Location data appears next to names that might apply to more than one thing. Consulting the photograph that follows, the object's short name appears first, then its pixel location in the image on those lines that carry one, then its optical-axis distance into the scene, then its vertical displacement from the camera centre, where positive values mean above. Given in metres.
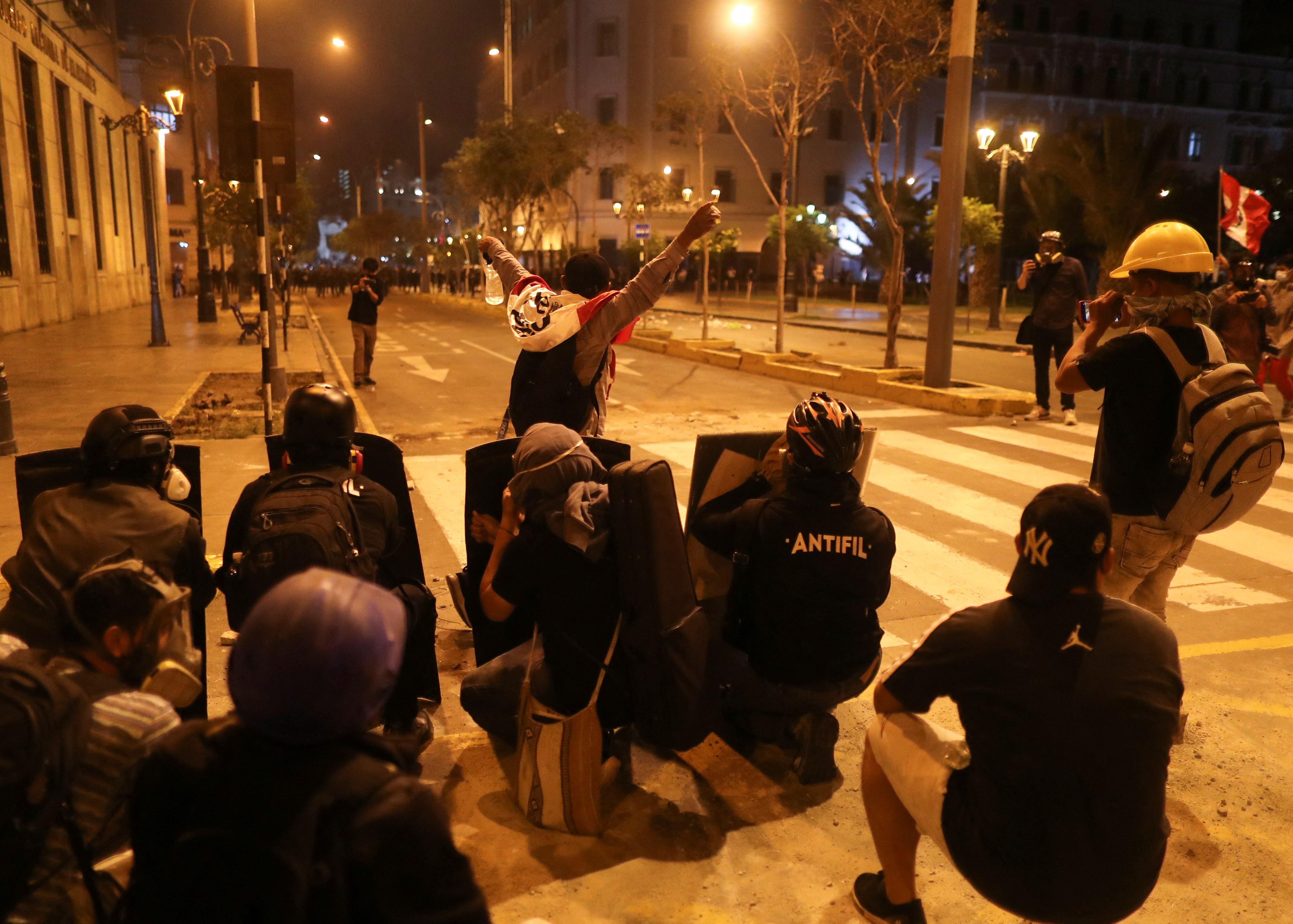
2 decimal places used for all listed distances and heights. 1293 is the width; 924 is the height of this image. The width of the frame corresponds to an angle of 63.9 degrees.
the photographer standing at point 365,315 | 14.30 -0.62
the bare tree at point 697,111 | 22.88 +4.08
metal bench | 21.03 -1.19
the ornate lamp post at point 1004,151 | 24.02 +3.16
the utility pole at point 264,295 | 8.46 -0.25
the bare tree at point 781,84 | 17.81 +3.42
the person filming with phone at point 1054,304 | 10.79 -0.22
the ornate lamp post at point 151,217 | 19.11 +0.87
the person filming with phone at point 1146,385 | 3.84 -0.37
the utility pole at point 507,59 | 41.78 +8.74
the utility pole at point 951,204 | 12.31 +0.94
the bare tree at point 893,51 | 14.86 +3.43
